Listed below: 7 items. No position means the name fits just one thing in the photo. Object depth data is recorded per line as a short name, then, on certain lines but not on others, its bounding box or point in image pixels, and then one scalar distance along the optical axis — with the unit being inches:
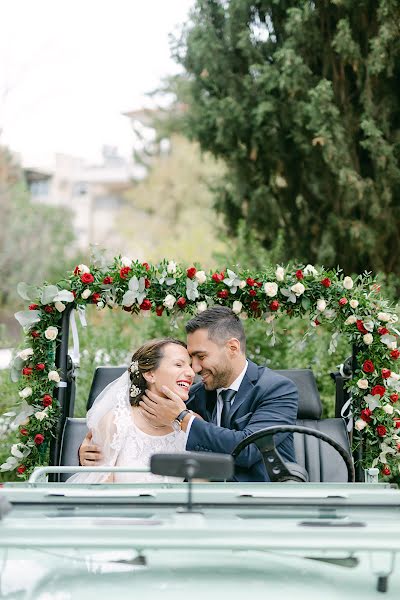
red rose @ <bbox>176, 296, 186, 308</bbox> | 192.2
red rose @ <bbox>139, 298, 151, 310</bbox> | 192.9
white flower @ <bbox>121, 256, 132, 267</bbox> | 194.7
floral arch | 184.5
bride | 163.2
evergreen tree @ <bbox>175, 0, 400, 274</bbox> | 357.7
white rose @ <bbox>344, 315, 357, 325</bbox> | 186.5
